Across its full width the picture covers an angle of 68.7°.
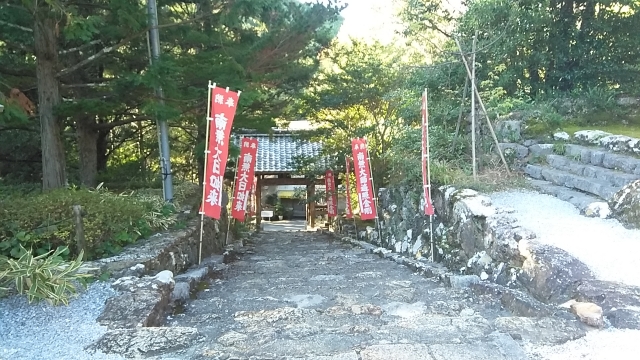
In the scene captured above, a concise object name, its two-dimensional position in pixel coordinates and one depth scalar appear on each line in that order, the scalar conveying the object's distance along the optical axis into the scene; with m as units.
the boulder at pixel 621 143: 6.50
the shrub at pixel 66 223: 4.27
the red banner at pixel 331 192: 14.45
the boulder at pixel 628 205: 4.73
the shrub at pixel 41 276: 3.38
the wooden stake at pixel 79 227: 4.22
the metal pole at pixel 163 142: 6.76
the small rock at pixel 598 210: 5.29
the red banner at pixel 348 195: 12.77
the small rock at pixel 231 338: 2.64
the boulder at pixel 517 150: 8.17
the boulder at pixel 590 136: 7.42
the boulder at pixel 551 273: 3.41
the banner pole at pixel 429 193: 6.54
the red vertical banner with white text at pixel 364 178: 10.00
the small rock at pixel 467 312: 3.38
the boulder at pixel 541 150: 7.92
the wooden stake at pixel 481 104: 7.02
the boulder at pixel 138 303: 3.07
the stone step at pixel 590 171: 5.93
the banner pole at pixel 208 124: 5.77
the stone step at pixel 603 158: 6.10
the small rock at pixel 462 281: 4.29
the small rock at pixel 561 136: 8.02
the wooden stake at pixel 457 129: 7.55
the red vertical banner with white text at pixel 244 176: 10.48
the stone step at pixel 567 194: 5.87
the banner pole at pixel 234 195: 10.57
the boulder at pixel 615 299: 2.79
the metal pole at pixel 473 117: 6.93
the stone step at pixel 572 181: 5.93
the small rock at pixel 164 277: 3.68
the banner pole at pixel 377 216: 10.30
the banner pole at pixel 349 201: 12.81
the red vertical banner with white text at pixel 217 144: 5.94
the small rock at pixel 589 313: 2.79
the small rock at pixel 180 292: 3.95
